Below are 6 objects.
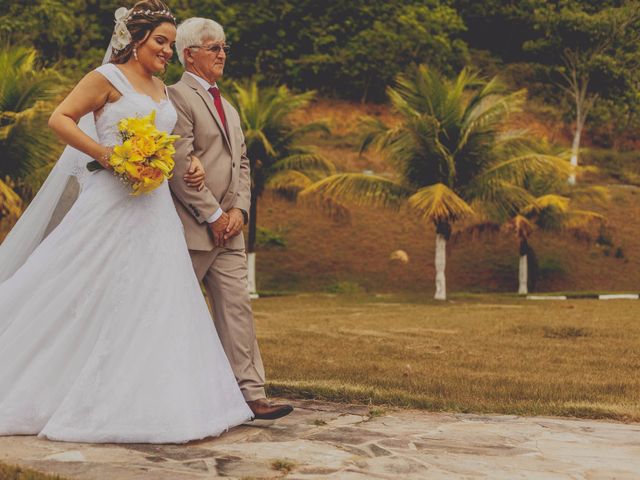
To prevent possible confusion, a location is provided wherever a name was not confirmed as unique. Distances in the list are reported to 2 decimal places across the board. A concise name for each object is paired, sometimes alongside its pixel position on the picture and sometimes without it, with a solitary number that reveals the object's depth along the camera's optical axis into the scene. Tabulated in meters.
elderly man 5.00
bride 4.42
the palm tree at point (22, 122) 19.33
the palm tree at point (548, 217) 25.66
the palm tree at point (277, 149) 24.88
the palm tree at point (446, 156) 22.83
